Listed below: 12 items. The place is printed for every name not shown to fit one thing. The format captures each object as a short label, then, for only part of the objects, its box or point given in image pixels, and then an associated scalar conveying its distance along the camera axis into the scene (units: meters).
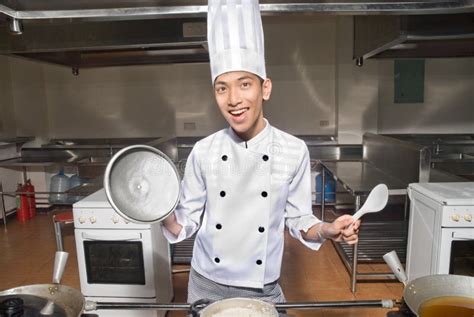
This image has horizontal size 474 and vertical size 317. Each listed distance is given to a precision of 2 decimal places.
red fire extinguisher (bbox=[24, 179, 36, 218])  3.78
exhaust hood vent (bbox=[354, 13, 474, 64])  1.68
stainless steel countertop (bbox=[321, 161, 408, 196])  2.30
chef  0.97
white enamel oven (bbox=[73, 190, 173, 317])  1.79
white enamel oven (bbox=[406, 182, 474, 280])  1.66
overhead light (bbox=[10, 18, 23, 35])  1.16
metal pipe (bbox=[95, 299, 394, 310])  0.76
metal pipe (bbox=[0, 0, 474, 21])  1.14
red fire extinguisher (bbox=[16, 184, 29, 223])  3.75
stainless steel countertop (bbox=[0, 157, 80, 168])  3.50
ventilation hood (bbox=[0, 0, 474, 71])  1.15
